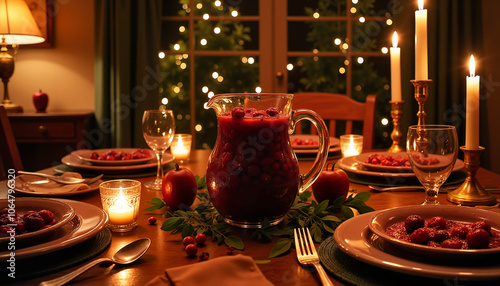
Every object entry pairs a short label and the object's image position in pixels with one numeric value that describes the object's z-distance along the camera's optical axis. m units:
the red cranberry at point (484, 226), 0.67
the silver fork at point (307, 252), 0.62
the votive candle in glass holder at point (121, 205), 0.87
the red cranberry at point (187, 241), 0.76
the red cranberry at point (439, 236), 0.65
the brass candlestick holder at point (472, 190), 1.03
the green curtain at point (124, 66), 3.35
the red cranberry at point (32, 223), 0.74
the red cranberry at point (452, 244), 0.62
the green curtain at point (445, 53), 3.27
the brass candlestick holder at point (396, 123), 1.64
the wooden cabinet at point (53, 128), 3.09
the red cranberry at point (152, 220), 0.90
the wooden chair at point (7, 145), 1.61
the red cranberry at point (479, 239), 0.62
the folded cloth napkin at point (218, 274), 0.58
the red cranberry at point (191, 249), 0.72
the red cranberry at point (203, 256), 0.71
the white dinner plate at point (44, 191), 1.08
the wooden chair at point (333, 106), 2.18
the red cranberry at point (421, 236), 0.65
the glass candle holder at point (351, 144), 1.54
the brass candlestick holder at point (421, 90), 1.32
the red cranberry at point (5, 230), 0.70
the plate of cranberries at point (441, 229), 0.61
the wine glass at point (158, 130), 1.25
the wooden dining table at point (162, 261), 0.63
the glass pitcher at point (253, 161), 0.83
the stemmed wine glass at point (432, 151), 0.94
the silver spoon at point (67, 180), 1.17
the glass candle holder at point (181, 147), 1.57
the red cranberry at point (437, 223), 0.72
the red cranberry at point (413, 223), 0.71
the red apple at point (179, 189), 0.98
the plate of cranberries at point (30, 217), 0.70
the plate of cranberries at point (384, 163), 1.26
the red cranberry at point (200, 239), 0.77
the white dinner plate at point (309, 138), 1.67
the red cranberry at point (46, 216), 0.78
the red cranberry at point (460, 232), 0.66
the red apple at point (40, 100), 3.32
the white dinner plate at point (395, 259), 0.56
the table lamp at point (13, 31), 2.83
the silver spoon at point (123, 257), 0.61
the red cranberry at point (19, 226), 0.72
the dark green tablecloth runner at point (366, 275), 0.59
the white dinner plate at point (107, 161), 1.41
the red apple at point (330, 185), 0.98
